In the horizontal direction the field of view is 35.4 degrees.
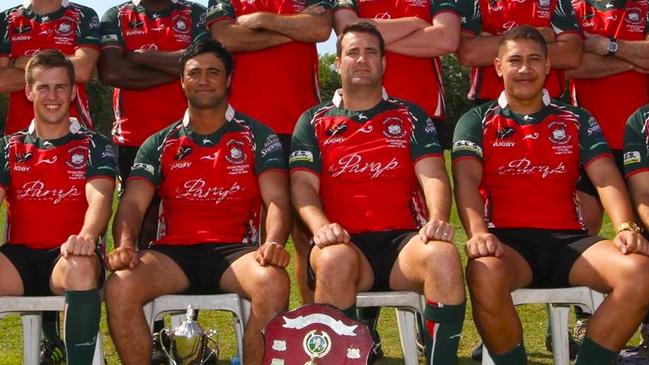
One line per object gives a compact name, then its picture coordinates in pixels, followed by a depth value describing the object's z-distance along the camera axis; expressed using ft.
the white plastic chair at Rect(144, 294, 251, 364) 15.42
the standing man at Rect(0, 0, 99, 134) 19.70
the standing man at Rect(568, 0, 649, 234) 19.20
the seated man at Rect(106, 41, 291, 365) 16.24
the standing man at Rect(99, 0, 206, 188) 19.53
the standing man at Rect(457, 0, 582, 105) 18.93
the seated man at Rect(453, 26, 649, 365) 15.21
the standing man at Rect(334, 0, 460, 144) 18.56
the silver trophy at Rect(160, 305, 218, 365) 13.94
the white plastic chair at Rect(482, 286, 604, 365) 15.49
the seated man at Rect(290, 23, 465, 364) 15.99
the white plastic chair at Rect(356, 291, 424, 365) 15.25
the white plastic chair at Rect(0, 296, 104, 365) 15.49
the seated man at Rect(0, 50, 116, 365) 16.53
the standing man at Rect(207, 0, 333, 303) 18.69
